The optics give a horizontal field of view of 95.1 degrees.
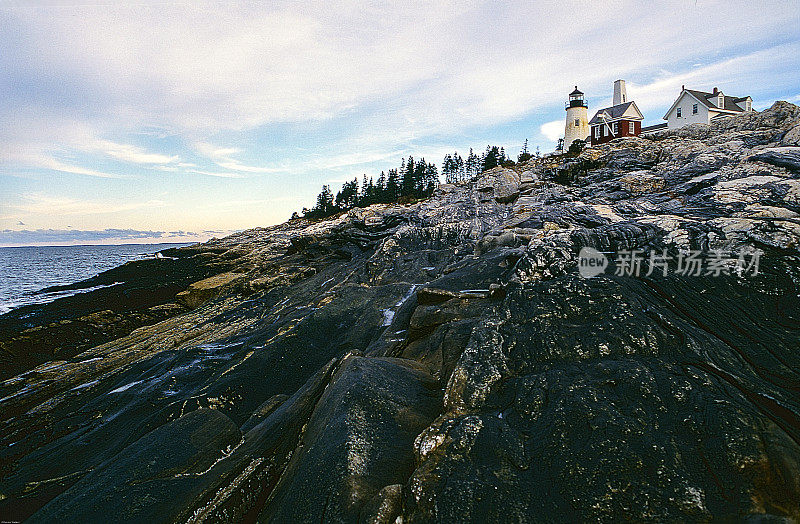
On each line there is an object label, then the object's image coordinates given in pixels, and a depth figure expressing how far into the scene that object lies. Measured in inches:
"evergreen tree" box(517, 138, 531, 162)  2924.2
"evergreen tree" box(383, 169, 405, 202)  3457.2
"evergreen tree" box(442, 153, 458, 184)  4377.5
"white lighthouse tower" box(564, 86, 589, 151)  2719.0
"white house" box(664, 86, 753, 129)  2269.9
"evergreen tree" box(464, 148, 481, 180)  4247.0
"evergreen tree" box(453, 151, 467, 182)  4365.2
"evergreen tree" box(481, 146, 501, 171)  3171.8
